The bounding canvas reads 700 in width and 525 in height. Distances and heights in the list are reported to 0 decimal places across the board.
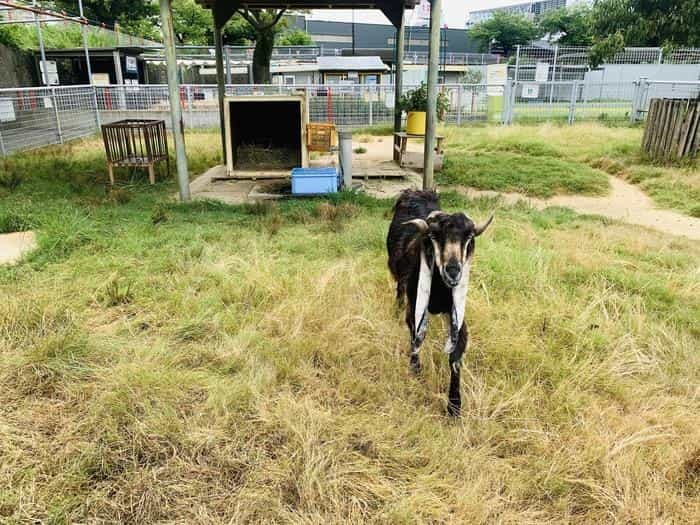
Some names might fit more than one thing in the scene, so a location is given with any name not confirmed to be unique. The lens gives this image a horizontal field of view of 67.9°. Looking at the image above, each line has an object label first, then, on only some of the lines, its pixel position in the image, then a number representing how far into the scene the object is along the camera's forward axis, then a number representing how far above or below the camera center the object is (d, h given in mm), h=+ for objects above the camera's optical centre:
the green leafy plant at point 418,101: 8172 -280
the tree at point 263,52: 12862 +765
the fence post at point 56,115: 10812 -643
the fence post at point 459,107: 15358 -693
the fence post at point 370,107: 14711 -663
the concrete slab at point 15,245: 4229 -1351
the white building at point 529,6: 79719 +11631
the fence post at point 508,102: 15338 -551
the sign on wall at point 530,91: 16969 -267
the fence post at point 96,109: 13125 -634
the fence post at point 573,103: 14828 -583
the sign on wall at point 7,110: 8938 -449
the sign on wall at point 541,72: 17766 +343
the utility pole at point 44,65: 13461 +456
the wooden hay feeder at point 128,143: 7191 -816
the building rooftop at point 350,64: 23306 +822
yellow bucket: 8102 -596
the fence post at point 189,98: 14742 -409
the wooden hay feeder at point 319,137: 7277 -717
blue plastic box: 6523 -1171
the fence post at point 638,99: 14789 -452
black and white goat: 2186 -894
